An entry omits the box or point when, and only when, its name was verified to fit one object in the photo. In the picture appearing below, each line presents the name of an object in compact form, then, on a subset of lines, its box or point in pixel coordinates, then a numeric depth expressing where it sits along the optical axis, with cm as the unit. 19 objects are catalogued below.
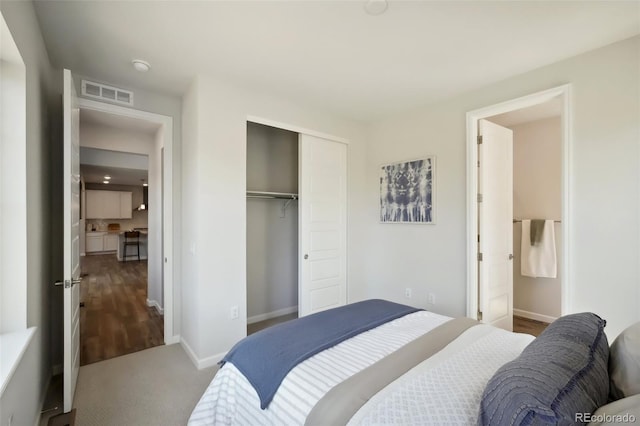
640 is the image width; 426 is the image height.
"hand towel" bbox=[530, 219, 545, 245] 362
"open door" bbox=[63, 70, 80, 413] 187
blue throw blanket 133
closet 339
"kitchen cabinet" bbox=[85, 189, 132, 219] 990
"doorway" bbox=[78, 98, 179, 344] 282
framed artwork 324
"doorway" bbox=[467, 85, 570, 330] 233
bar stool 859
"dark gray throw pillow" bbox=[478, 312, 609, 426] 75
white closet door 335
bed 84
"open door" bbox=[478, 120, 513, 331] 291
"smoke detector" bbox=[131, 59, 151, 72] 236
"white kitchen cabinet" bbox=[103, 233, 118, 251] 1008
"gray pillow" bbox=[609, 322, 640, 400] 96
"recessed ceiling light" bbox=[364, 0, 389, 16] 170
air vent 263
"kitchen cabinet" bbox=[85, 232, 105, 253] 970
